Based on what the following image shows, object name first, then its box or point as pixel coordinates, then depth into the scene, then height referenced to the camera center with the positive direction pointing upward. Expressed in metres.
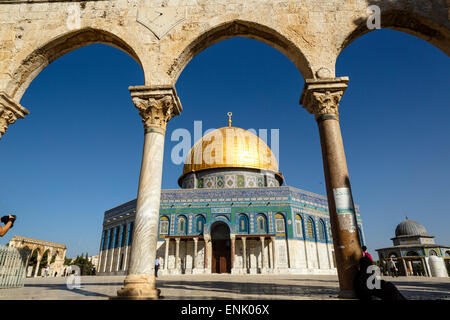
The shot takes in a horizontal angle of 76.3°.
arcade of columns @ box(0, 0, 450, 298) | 4.49 +4.23
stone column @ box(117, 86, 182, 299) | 3.97 +1.29
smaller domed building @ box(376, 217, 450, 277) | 17.80 +2.25
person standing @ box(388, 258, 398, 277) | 16.49 +0.38
